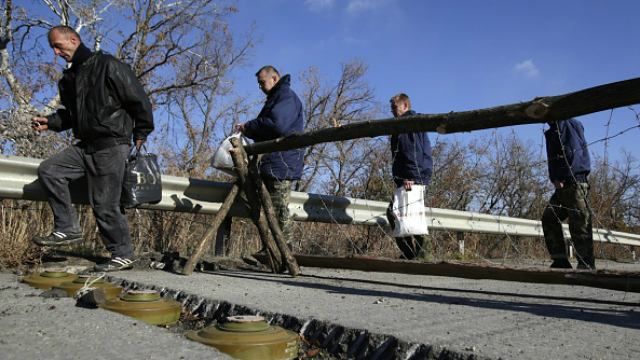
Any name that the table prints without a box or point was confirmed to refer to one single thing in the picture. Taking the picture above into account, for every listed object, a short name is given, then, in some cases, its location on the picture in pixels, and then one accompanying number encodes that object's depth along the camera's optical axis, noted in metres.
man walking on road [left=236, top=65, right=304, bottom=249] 5.50
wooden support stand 4.89
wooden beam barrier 2.54
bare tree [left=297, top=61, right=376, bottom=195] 18.85
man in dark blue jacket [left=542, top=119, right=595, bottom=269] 6.07
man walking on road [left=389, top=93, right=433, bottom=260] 6.36
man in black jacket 4.54
